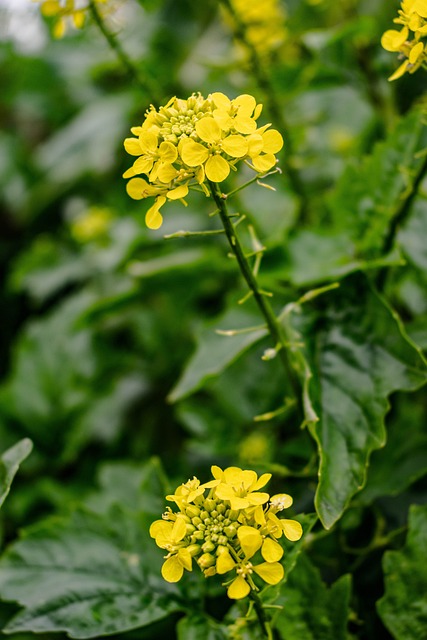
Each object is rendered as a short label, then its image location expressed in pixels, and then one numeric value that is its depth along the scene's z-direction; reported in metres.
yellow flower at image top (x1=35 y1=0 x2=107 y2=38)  0.67
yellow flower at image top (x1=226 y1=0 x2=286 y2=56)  0.78
